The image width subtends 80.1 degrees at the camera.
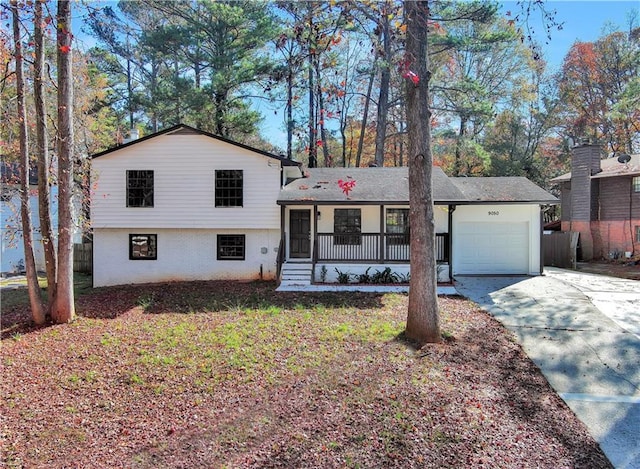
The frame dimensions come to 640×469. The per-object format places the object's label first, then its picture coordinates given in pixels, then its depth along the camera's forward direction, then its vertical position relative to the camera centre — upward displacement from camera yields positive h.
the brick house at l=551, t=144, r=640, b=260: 18.73 +1.24
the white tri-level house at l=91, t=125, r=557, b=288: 13.82 +0.39
